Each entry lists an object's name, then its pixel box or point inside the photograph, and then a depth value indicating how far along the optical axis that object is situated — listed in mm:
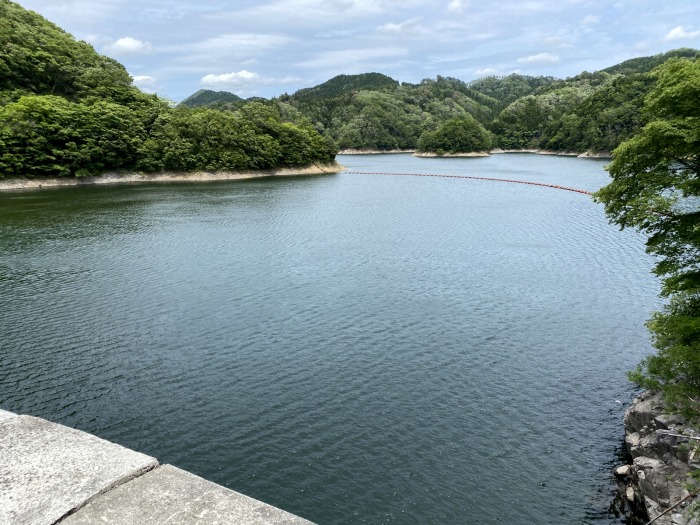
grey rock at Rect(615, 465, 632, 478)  13116
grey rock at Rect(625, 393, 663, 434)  13986
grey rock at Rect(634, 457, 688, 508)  10977
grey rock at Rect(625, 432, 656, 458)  12914
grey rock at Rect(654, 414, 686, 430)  13049
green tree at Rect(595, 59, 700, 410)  13984
